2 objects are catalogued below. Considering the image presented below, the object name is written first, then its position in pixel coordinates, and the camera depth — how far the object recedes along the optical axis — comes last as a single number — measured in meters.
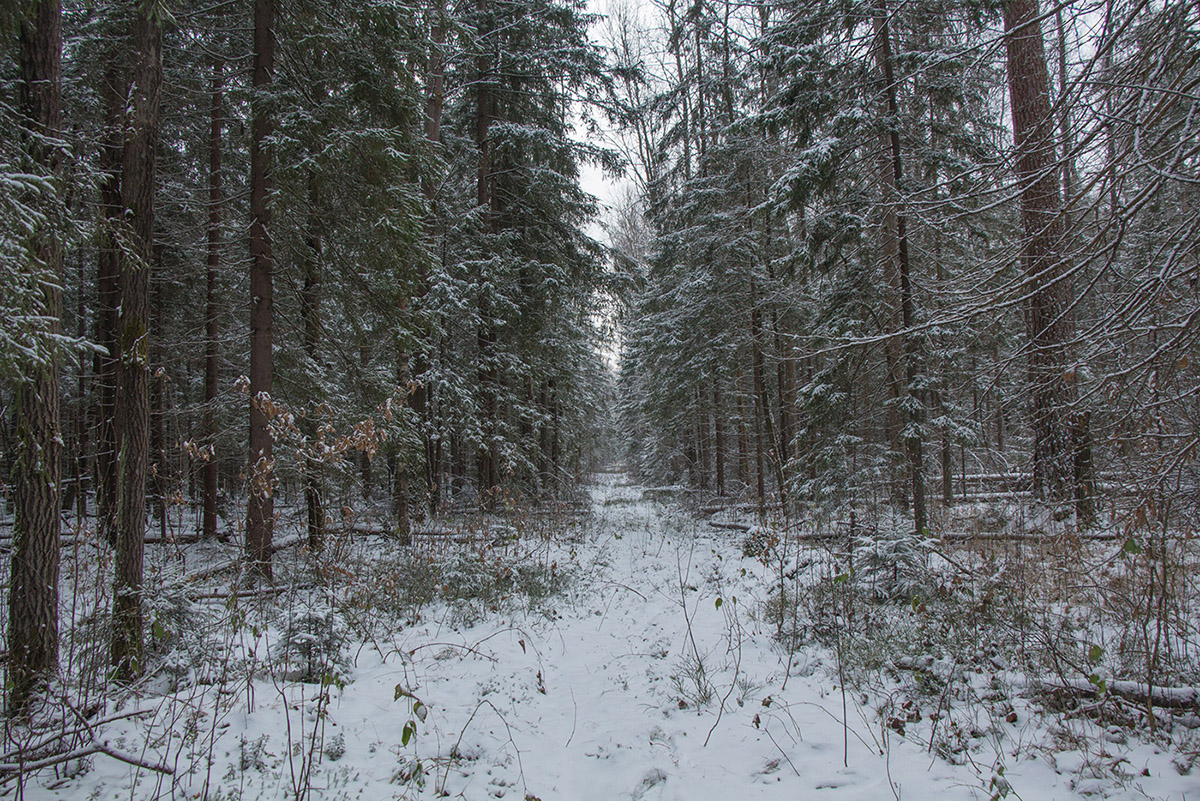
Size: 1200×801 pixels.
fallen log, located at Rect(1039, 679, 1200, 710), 3.02
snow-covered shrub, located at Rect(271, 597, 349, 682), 4.22
